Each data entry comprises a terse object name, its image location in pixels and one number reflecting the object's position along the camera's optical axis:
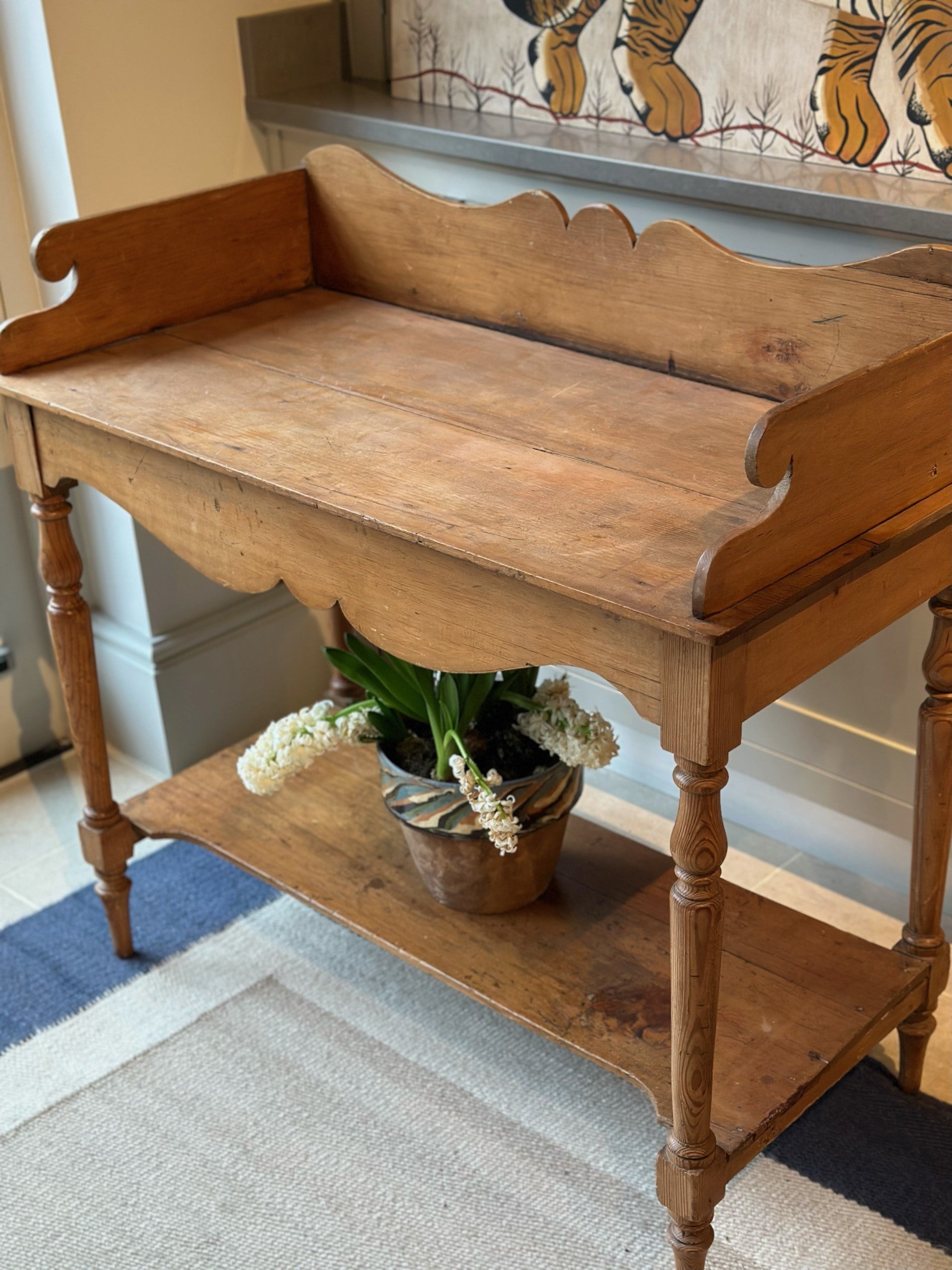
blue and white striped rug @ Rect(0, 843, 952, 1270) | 1.63
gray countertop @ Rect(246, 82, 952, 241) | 1.66
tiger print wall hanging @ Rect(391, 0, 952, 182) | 1.70
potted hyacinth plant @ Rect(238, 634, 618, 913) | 1.71
